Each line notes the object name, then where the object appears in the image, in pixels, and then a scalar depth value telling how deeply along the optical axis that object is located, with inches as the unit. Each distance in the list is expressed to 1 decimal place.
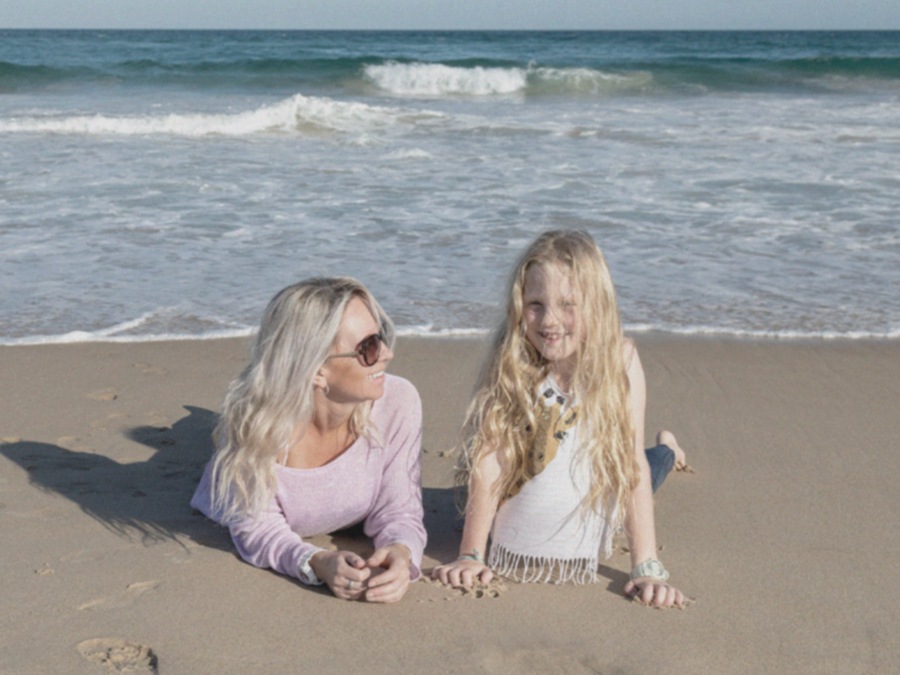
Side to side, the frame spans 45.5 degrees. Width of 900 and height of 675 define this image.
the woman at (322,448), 118.3
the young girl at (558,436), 120.6
